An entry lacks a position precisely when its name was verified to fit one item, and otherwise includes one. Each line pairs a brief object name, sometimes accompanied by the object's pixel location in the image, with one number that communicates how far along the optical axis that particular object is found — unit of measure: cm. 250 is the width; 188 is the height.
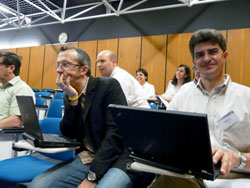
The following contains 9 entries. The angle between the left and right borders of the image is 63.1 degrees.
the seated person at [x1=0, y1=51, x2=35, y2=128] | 198
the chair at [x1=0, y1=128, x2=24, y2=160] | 163
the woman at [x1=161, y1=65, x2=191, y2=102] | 407
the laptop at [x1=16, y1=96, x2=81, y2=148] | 116
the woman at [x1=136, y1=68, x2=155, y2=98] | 457
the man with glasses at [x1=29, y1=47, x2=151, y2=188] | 115
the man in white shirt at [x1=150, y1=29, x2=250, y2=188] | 105
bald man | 251
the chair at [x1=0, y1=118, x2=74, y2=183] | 132
